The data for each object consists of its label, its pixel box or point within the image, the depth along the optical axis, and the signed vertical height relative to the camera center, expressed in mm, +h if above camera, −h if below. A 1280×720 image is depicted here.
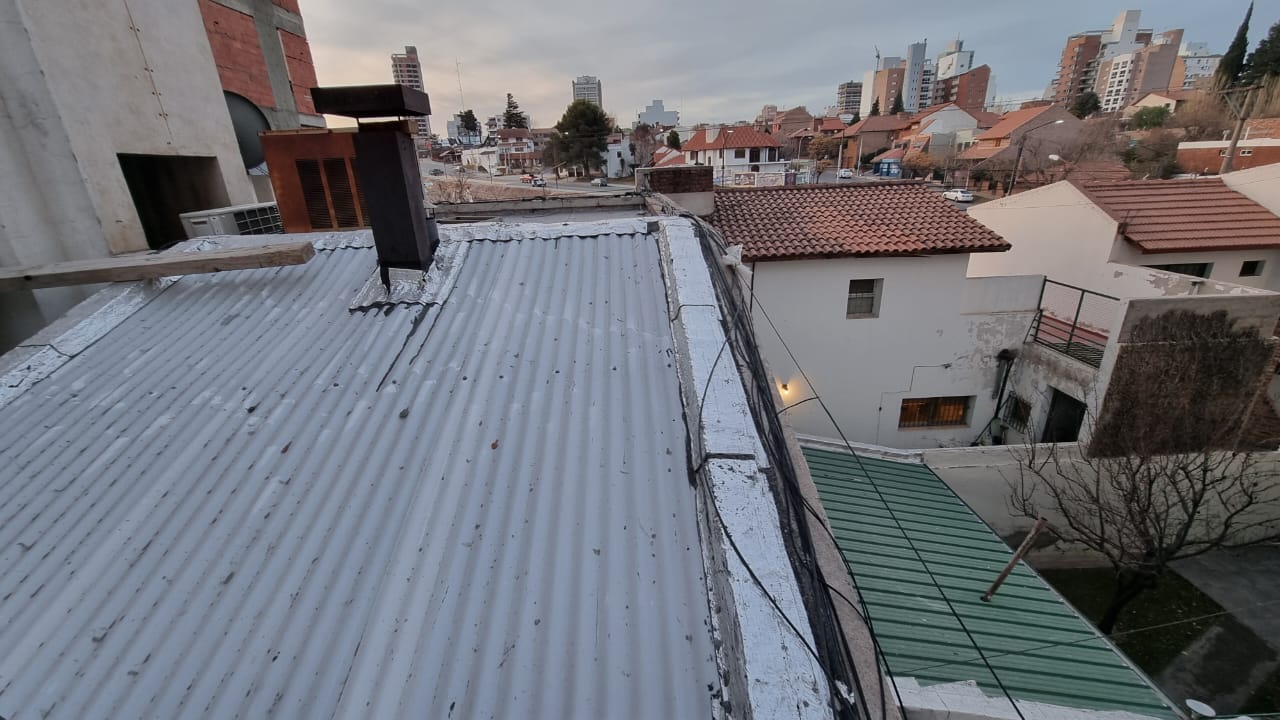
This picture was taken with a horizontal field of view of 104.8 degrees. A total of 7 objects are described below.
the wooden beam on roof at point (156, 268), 4195 -596
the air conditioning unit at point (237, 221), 6613 -427
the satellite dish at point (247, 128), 11023 +1330
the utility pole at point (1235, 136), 19494 +746
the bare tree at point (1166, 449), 7926 -4666
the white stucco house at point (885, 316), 10078 -2971
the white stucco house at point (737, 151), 49688 +2197
